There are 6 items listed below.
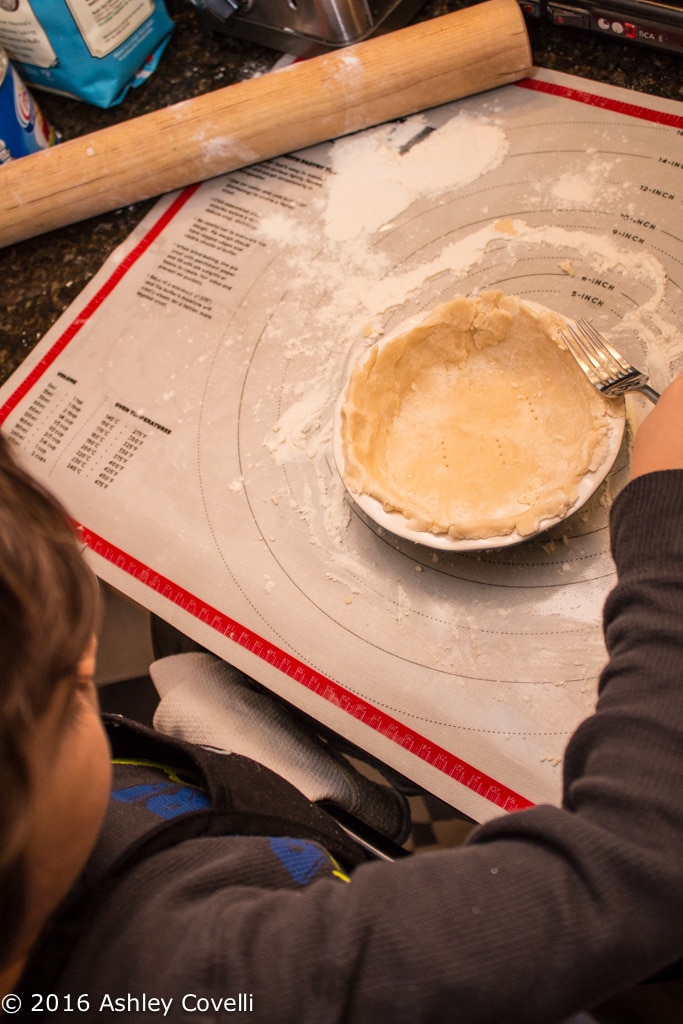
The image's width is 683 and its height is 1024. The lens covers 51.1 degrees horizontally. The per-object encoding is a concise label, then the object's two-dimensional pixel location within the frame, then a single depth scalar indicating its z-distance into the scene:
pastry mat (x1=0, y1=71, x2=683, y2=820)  0.73
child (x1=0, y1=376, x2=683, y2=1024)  0.43
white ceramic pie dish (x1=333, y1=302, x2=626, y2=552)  0.68
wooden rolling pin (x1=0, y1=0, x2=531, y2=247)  0.94
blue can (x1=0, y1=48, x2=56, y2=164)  1.00
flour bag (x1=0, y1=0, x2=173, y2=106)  0.99
